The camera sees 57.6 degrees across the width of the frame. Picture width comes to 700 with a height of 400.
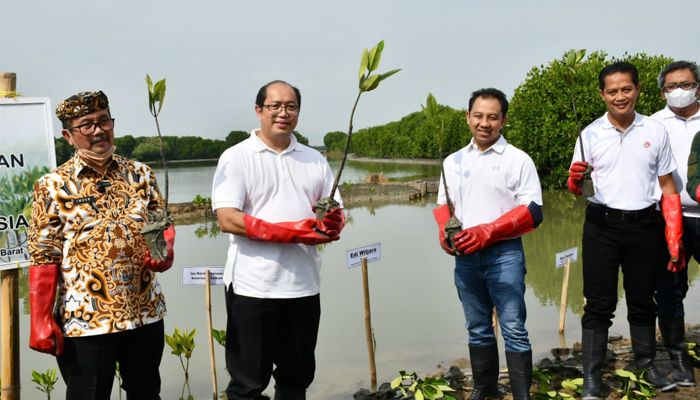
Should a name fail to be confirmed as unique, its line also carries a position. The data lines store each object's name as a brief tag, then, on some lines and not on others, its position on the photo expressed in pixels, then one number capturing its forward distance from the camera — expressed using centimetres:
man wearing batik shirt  235
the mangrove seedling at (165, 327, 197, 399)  420
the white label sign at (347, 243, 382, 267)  415
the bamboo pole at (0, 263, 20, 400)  312
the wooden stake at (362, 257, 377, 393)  414
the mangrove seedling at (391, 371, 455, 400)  331
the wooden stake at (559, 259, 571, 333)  487
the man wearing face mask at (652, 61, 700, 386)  338
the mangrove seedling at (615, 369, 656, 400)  333
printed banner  304
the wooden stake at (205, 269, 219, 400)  392
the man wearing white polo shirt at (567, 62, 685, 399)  310
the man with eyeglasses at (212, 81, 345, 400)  258
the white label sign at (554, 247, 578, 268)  467
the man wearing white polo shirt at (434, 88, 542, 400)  289
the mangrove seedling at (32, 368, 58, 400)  399
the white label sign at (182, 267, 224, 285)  385
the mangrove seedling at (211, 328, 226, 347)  410
